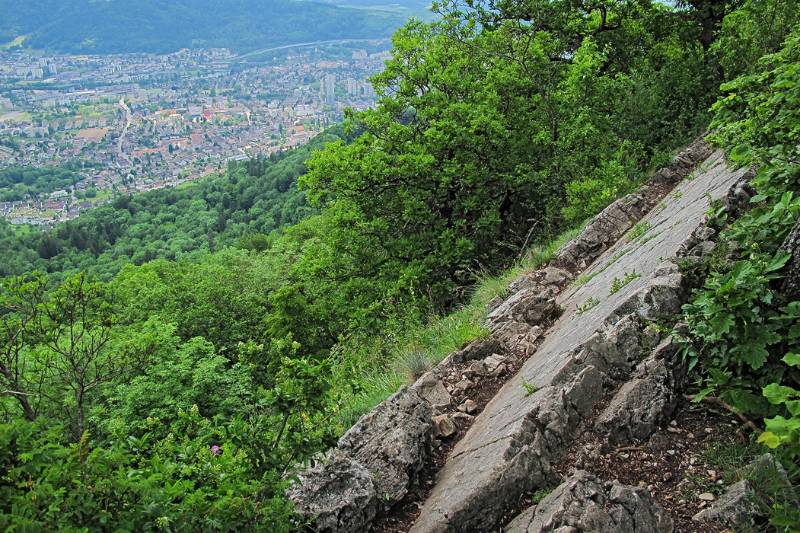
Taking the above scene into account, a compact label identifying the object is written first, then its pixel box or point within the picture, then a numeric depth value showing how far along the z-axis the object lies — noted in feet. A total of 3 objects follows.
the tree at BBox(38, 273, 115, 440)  18.28
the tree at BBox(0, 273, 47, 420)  16.19
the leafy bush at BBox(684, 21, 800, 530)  13.21
